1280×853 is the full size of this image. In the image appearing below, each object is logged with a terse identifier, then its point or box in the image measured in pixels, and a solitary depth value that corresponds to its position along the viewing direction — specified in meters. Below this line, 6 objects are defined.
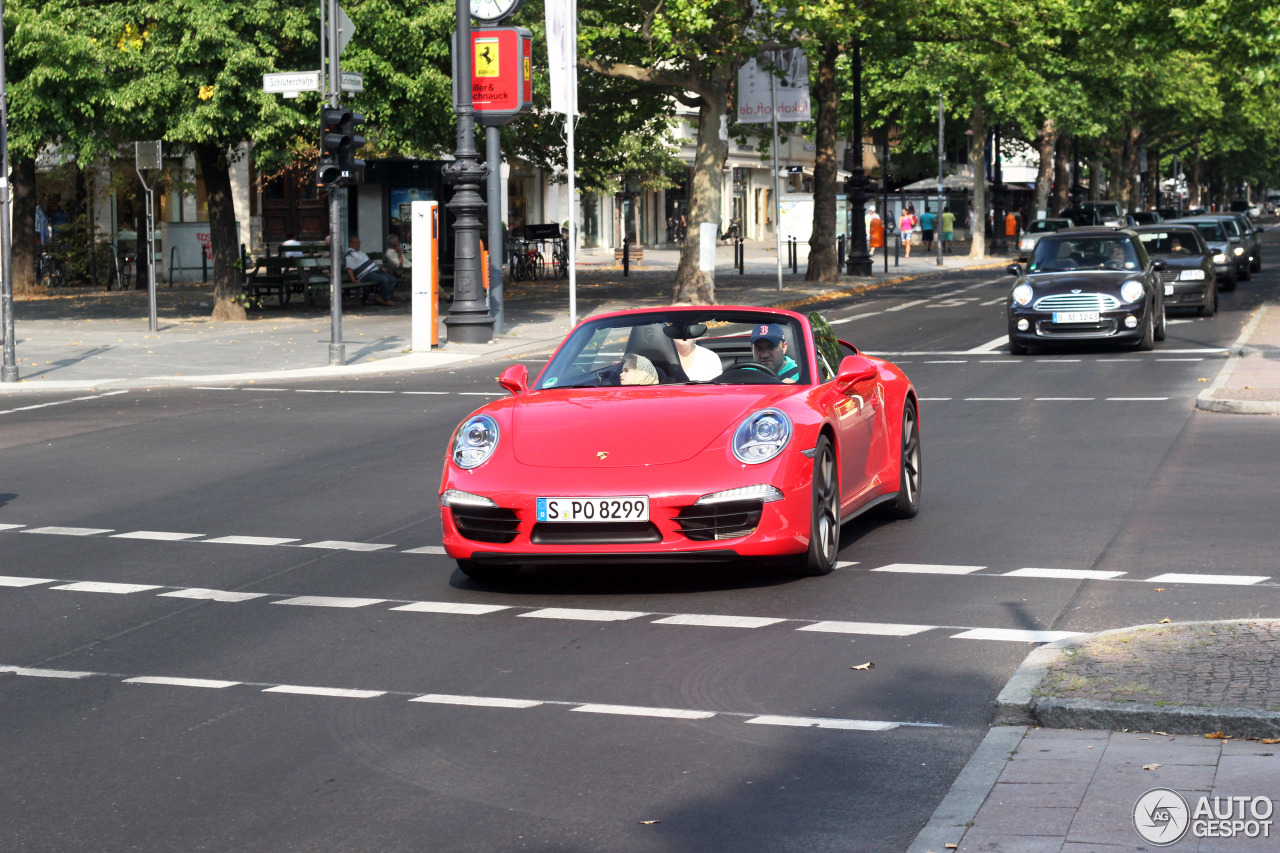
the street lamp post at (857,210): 44.06
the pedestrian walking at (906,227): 63.00
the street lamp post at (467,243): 25.38
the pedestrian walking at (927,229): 70.99
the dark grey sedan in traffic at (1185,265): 27.58
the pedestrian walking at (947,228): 70.88
